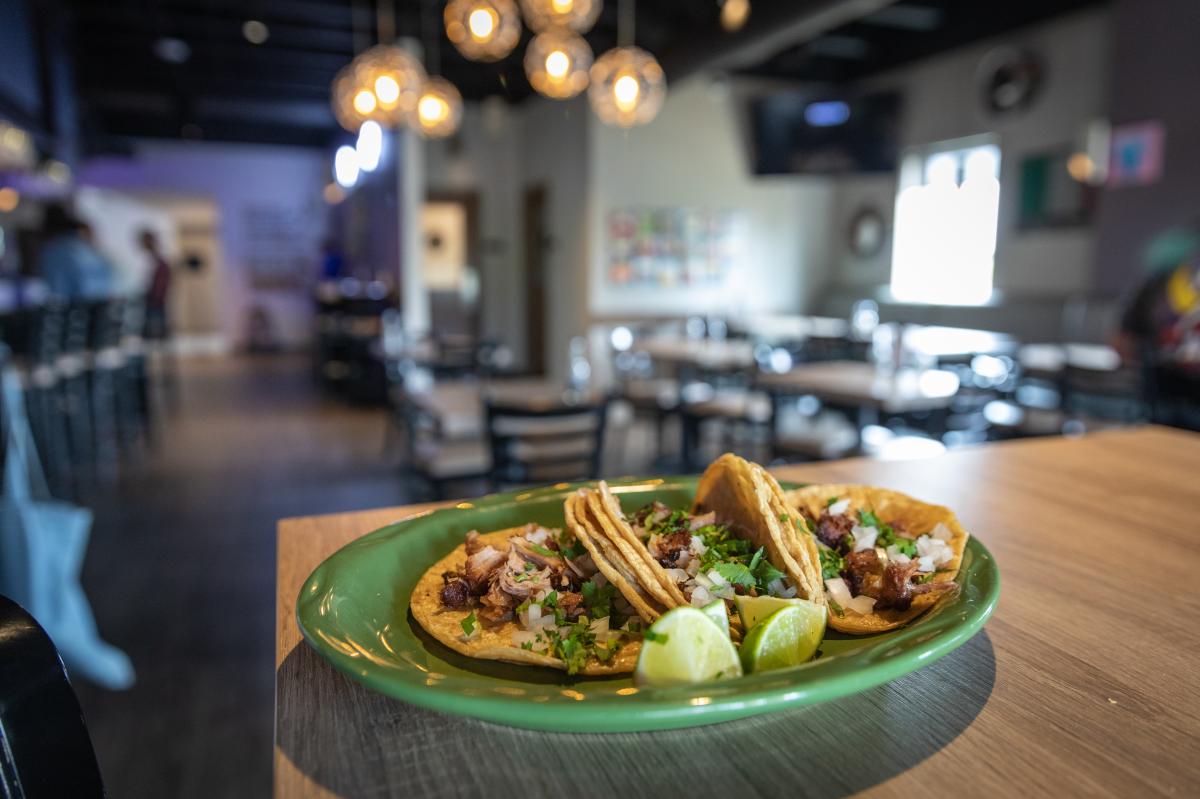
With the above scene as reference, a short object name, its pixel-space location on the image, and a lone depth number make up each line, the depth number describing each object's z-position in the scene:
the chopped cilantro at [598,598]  0.74
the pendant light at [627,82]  4.33
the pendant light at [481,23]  3.24
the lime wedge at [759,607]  0.66
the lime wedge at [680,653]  0.57
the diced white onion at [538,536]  0.85
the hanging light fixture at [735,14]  5.96
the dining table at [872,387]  3.57
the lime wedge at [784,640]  0.61
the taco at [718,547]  0.72
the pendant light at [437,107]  4.93
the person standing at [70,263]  6.58
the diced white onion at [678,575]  0.74
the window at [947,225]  7.55
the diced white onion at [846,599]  0.77
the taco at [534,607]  0.67
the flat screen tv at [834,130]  8.19
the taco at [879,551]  0.75
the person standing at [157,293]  9.58
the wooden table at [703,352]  5.07
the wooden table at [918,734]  0.54
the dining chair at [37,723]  0.61
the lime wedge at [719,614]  0.62
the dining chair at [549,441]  2.78
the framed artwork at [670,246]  8.58
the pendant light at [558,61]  3.95
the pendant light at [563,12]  3.42
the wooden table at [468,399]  3.27
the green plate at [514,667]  0.52
